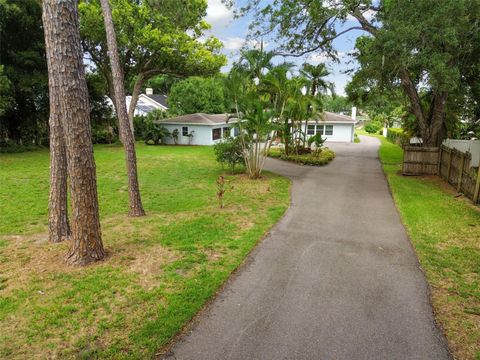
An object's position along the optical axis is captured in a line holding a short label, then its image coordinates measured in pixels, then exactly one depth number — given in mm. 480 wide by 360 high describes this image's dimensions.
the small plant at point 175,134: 27203
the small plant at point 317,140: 19828
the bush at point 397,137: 25228
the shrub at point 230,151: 13930
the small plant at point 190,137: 27203
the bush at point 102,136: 26062
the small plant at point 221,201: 8591
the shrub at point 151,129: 26500
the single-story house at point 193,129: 26875
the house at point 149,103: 35969
